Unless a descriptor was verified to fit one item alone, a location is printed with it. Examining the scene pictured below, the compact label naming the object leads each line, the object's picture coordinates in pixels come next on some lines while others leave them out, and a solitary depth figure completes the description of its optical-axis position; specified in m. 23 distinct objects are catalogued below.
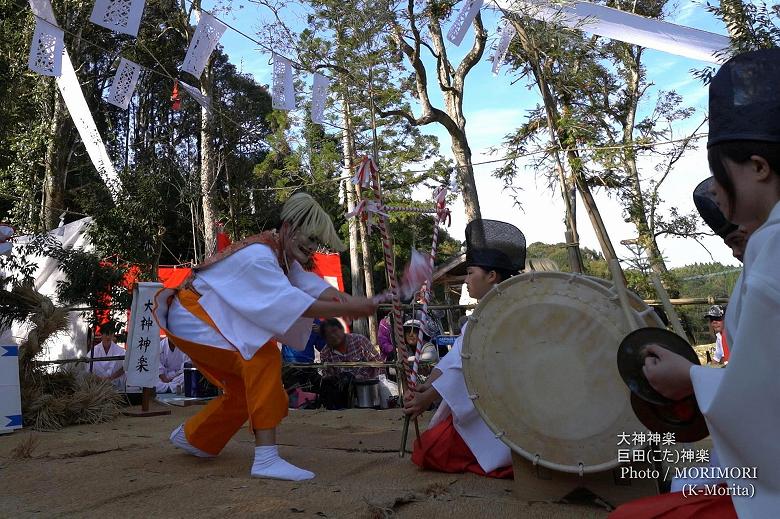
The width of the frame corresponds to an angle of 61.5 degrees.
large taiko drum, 2.26
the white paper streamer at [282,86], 8.04
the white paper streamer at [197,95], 8.90
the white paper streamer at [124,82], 7.60
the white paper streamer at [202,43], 7.04
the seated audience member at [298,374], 7.23
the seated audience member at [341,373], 7.02
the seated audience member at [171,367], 8.38
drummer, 2.90
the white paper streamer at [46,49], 6.39
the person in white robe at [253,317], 2.98
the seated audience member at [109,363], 7.37
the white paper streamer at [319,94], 8.48
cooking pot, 7.02
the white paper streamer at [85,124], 10.45
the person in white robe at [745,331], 1.04
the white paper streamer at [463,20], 7.61
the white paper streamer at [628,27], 7.95
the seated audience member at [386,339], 7.39
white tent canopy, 10.20
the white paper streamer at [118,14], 5.72
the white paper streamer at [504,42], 8.98
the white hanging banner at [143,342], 6.50
